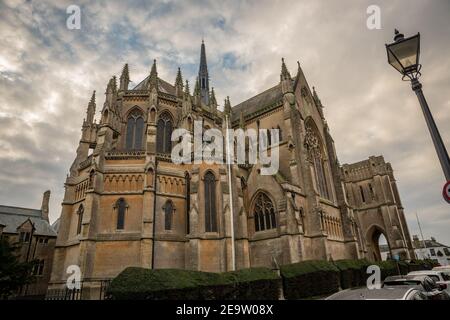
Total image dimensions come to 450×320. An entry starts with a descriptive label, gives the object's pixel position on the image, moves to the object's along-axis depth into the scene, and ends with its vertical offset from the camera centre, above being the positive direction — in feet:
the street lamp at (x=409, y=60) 16.63 +12.63
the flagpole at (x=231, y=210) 64.90 +13.65
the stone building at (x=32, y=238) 90.84 +13.51
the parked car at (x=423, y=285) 24.95 -2.74
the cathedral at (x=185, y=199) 64.49 +17.77
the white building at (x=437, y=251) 242.68 +2.58
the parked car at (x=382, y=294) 16.06 -2.24
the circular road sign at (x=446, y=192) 14.11 +3.13
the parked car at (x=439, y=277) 35.53 -3.25
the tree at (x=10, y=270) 46.32 +1.34
